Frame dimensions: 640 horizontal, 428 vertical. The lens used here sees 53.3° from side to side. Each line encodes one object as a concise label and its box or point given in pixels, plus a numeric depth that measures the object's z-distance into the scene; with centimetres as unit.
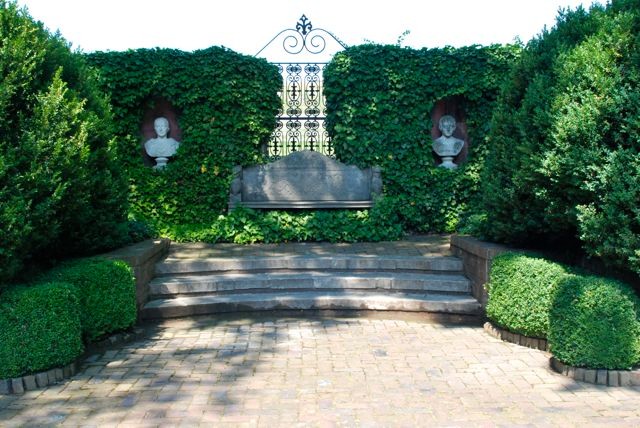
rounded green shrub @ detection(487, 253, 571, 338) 561
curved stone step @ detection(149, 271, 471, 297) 750
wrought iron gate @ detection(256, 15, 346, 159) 1130
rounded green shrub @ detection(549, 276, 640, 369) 482
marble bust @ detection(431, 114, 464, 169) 1148
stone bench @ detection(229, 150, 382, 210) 1069
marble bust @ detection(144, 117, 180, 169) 1107
